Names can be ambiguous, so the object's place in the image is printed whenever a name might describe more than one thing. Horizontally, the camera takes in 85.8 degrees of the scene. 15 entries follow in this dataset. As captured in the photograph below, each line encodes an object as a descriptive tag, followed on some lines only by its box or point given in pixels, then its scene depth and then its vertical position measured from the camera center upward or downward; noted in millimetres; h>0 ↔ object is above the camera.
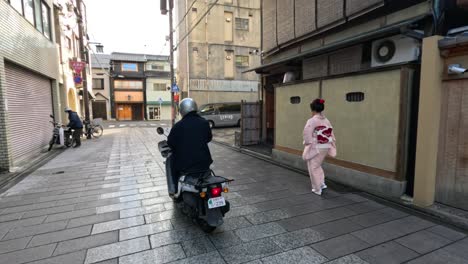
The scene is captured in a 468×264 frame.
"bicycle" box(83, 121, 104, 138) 14148 -1134
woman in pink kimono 4688 -553
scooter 3193 -1145
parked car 18234 -236
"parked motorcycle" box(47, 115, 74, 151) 10077 -1055
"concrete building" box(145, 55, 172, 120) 36062 +3198
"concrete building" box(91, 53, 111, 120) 34344 +2951
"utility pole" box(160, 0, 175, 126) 13852 +4798
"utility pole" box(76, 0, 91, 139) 14513 +2452
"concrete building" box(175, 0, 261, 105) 21250 +5161
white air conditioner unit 4647 +1157
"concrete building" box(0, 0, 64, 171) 6820 +1113
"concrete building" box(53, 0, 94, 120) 13971 +3960
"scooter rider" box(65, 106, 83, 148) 10879 -619
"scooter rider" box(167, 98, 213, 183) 3486 -442
